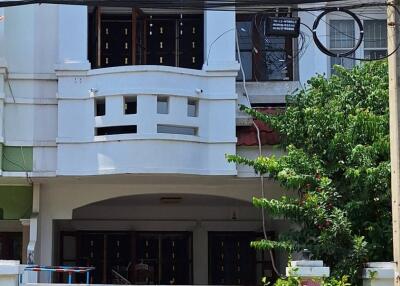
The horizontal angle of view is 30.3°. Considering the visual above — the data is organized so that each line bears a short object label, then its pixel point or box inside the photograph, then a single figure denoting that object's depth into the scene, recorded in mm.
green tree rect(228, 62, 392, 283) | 10109
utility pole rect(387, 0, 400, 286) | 7992
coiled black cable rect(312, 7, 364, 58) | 9469
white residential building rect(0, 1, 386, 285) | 12250
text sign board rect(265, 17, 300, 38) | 11102
